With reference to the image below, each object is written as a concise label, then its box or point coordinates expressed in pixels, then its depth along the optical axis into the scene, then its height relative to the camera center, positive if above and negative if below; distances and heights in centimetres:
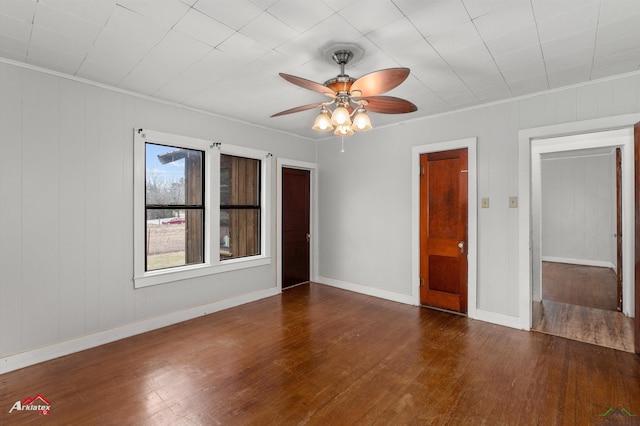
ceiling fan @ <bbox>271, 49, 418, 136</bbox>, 218 +95
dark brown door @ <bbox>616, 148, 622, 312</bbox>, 424 -4
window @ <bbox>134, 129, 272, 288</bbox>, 360 +11
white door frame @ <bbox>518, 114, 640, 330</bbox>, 312 +23
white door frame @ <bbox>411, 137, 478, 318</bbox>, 390 -5
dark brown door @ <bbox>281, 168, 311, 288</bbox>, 534 -21
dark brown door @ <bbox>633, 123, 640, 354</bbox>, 288 -16
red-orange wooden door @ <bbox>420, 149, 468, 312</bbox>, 404 -21
